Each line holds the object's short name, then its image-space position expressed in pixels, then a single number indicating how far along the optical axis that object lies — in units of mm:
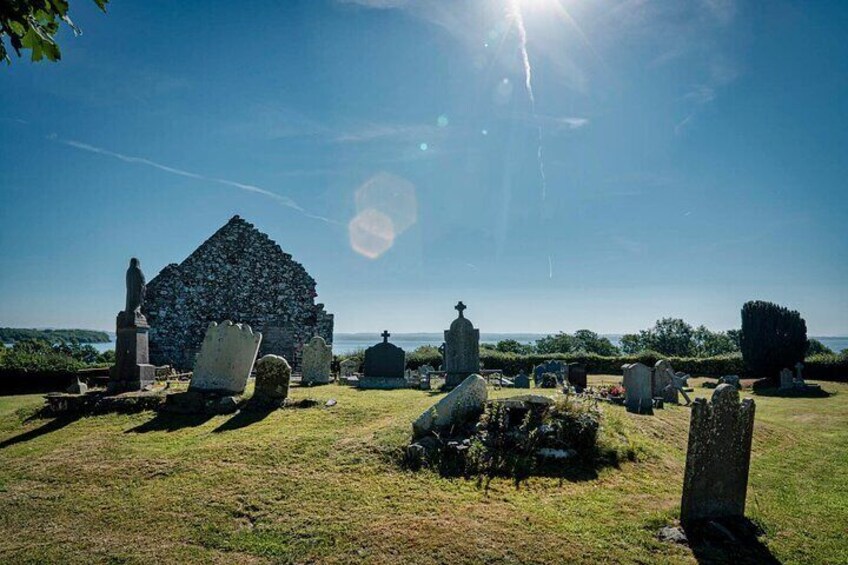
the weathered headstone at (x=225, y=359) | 11570
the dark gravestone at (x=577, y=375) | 17766
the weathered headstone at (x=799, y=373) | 23088
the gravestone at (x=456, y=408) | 8344
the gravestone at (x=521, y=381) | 20328
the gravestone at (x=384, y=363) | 16891
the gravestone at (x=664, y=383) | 15812
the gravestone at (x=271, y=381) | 11430
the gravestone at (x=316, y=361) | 17000
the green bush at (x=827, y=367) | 26875
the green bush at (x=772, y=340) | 27484
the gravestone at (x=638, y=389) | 12656
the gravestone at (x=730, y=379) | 21922
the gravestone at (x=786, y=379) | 23047
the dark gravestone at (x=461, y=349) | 16203
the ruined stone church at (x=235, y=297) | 21484
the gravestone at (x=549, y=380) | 20281
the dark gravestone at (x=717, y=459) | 5672
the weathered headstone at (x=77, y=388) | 12923
